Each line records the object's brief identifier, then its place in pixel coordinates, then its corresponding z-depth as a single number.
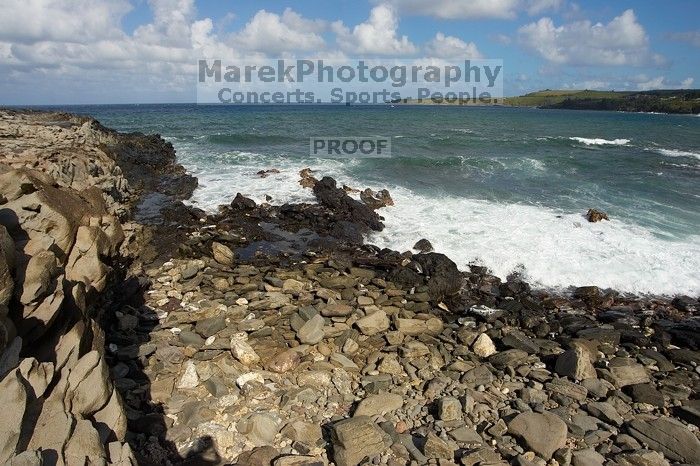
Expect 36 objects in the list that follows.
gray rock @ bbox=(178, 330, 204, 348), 9.19
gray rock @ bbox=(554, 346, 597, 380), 8.64
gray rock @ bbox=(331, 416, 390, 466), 6.25
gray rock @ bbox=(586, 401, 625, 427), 7.37
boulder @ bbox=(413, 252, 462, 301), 12.60
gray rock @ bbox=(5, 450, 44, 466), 4.11
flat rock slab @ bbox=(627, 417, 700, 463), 6.57
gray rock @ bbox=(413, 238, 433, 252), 15.66
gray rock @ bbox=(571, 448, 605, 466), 6.33
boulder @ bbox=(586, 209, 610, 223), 18.64
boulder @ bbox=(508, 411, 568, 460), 6.57
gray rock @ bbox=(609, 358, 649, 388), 8.66
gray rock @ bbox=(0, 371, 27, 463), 4.26
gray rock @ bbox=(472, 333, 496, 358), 9.57
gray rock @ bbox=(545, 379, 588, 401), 8.09
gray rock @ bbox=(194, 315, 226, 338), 9.58
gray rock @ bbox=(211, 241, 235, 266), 13.77
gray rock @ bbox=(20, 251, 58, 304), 5.52
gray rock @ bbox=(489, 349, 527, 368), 9.11
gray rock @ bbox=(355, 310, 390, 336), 10.08
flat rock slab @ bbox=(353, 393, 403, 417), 7.30
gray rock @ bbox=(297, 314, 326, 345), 9.43
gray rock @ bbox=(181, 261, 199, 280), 12.38
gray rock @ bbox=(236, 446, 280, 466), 6.13
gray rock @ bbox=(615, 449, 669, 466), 6.36
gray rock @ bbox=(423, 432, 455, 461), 6.35
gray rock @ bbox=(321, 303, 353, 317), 10.68
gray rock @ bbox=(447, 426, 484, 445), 6.76
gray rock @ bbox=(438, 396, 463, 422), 7.22
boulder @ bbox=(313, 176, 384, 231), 18.17
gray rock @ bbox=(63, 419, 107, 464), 4.61
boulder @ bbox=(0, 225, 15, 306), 4.86
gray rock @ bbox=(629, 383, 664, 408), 8.03
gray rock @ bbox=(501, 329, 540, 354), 9.73
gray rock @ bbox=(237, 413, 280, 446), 6.57
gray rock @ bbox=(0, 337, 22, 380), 4.75
